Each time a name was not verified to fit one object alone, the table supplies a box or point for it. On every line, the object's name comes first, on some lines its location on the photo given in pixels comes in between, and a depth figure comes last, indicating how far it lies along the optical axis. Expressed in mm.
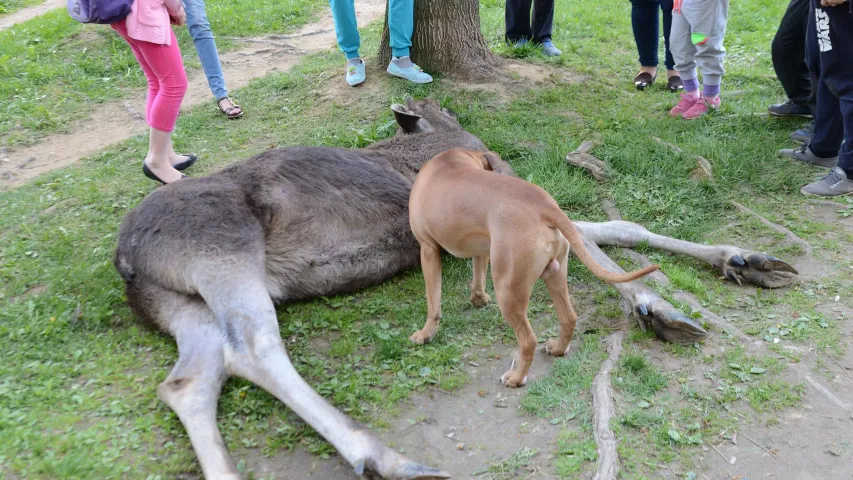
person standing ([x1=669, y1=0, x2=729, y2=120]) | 5781
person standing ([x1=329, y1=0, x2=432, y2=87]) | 6215
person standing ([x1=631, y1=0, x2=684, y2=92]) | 6922
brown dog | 2789
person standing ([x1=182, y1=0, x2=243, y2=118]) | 6457
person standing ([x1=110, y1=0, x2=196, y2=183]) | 4516
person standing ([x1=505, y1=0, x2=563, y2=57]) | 8203
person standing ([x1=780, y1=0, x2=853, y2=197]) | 4457
